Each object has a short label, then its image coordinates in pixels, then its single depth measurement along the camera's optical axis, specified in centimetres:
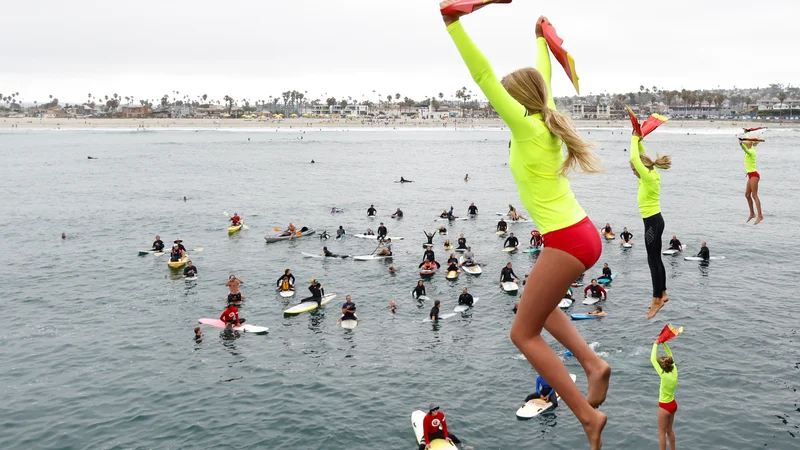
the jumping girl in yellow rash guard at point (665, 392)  1299
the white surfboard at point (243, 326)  2731
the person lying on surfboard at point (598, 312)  2872
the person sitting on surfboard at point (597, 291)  3078
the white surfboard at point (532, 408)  1954
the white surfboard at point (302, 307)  2965
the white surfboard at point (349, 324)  2791
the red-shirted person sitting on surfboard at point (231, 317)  2742
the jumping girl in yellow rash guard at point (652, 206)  701
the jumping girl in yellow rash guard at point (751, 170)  1081
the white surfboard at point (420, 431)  1697
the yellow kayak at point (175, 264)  3819
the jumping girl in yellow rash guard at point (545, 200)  394
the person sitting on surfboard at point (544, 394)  2030
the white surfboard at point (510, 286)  3269
